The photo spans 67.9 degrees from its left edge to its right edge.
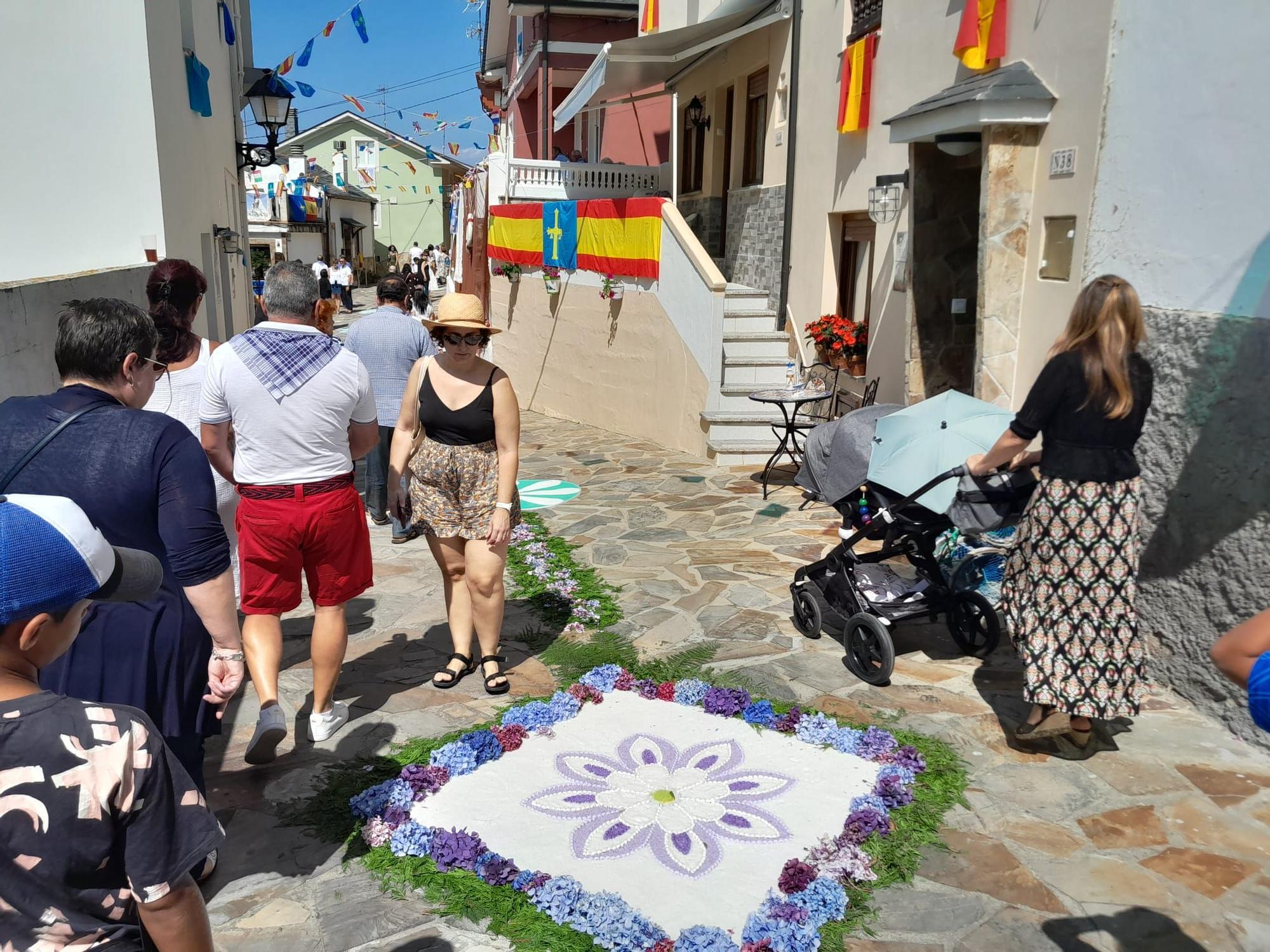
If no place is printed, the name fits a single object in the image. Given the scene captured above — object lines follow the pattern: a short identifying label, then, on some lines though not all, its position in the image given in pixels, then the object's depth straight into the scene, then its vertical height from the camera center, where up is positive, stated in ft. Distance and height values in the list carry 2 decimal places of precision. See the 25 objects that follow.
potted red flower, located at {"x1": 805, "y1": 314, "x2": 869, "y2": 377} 32.07 -2.78
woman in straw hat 14.46 -3.06
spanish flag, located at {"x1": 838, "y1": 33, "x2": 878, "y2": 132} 30.30 +5.58
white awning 39.06 +8.84
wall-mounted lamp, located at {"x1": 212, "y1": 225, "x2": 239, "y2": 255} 39.22 +0.44
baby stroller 15.79 -5.36
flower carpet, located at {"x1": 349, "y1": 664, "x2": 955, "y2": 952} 10.34 -7.03
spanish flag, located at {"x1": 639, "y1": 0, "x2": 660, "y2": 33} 51.29 +12.88
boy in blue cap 4.93 -2.85
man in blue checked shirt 22.34 -2.14
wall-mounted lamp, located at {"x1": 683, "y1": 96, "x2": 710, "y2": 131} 50.44 +7.59
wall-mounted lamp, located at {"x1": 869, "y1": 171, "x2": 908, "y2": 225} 28.27 +1.85
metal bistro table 26.36 -3.84
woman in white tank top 12.73 -1.25
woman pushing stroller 12.53 -3.35
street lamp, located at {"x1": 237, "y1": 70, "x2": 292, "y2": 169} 36.73 +5.61
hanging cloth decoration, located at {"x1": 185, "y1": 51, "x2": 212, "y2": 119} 31.65 +5.49
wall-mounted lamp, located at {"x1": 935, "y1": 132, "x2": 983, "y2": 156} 23.77 +2.93
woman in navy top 8.00 -2.14
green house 161.89 +13.49
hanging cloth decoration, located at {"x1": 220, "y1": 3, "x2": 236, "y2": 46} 45.60 +10.77
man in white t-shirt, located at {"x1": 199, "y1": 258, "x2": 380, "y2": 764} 12.33 -2.71
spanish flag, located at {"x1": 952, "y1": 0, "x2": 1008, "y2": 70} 22.87 +5.52
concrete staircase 32.35 -4.78
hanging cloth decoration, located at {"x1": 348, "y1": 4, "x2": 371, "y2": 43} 49.62 +11.98
